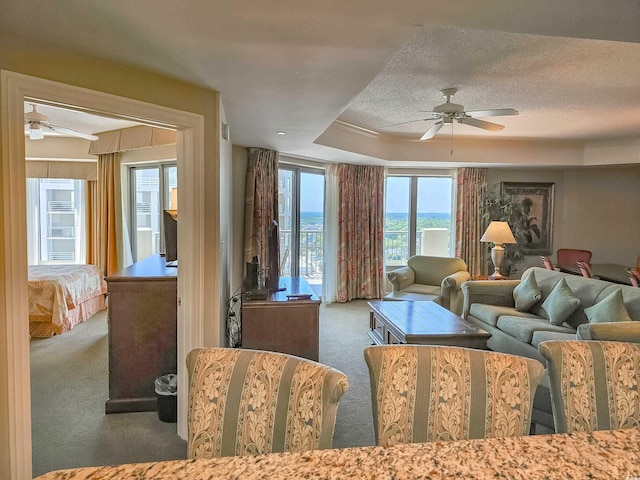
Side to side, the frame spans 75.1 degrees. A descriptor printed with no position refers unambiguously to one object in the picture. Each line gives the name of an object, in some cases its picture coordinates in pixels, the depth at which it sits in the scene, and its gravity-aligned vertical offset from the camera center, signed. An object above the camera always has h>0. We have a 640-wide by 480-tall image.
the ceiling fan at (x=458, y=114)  3.50 +0.99
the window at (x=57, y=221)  6.76 +0.02
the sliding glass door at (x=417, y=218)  7.40 +0.14
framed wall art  7.27 +0.30
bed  4.74 -0.90
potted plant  6.89 +0.15
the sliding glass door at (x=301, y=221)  6.07 +0.05
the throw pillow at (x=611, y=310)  3.23 -0.65
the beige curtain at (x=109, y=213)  6.28 +0.15
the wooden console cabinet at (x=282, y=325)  3.39 -0.82
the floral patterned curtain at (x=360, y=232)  6.70 -0.11
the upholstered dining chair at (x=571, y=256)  6.77 -0.47
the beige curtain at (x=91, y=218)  6.67 +0.08
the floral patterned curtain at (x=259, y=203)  5.30 +0.27
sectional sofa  2.90 -0.75
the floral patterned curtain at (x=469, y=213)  7.20 +0.23
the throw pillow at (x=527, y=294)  4.28 -0.70
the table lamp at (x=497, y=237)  5.59 -0.14
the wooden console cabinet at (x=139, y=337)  3.03 -0.84
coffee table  3.49 -0.89
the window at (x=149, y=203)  6.35 +0.32
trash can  2.88 -1.24
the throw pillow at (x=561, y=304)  3.72 -0.69
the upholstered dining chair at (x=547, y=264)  6.13 -0.54
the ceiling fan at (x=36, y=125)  4.23 +1.05
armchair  5.40 -0.76
